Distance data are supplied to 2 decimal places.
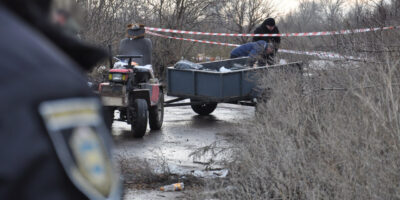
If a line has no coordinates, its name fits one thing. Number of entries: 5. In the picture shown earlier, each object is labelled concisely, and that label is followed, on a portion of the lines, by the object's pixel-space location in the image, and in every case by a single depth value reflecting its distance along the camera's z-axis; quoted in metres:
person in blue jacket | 24.03
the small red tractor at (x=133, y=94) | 19.41
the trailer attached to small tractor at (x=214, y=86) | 22.77
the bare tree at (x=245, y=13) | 51.66
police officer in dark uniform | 2.28
